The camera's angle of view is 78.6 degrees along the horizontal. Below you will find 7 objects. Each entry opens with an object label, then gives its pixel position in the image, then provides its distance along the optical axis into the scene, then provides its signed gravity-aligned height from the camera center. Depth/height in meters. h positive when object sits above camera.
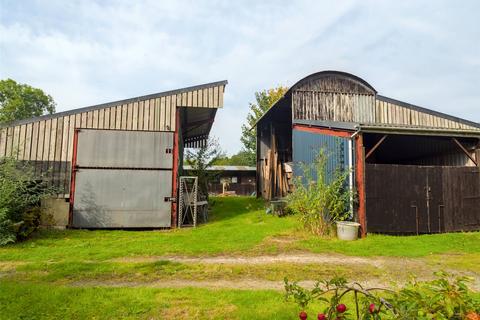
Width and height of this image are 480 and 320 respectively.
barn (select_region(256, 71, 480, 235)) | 9.48 +1.33
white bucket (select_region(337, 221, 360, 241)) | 8.82 -1.43
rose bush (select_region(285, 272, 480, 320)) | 1.65 -0.71
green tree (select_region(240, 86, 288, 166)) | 38.16 +9.11
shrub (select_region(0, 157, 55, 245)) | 8.31 -0.83
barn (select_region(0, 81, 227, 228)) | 11.11 +0.85
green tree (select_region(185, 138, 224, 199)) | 16.62 +1.11
